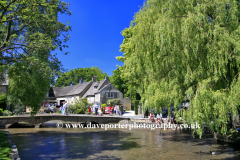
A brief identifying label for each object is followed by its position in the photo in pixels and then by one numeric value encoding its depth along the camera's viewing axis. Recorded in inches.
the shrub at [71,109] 1400.6
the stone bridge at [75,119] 1033.6
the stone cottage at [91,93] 1787.6
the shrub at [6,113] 1102.7
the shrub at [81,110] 1400.8
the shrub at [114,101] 1702.8
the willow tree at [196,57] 368.8
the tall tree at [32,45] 407.9
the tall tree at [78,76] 3144.7
